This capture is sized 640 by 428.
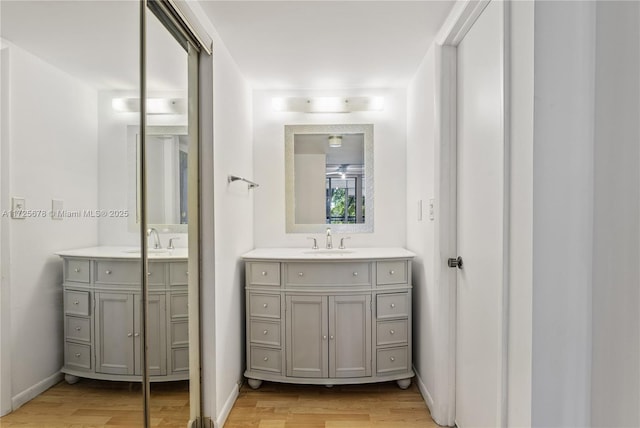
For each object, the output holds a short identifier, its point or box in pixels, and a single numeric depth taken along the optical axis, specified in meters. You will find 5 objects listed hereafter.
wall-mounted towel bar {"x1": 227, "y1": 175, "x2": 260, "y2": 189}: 2.35
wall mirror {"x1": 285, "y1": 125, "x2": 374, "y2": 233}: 3.06
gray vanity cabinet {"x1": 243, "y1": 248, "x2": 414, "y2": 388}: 2.43
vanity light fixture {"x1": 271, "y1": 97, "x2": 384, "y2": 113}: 3.00
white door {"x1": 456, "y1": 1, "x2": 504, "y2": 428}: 1.47
